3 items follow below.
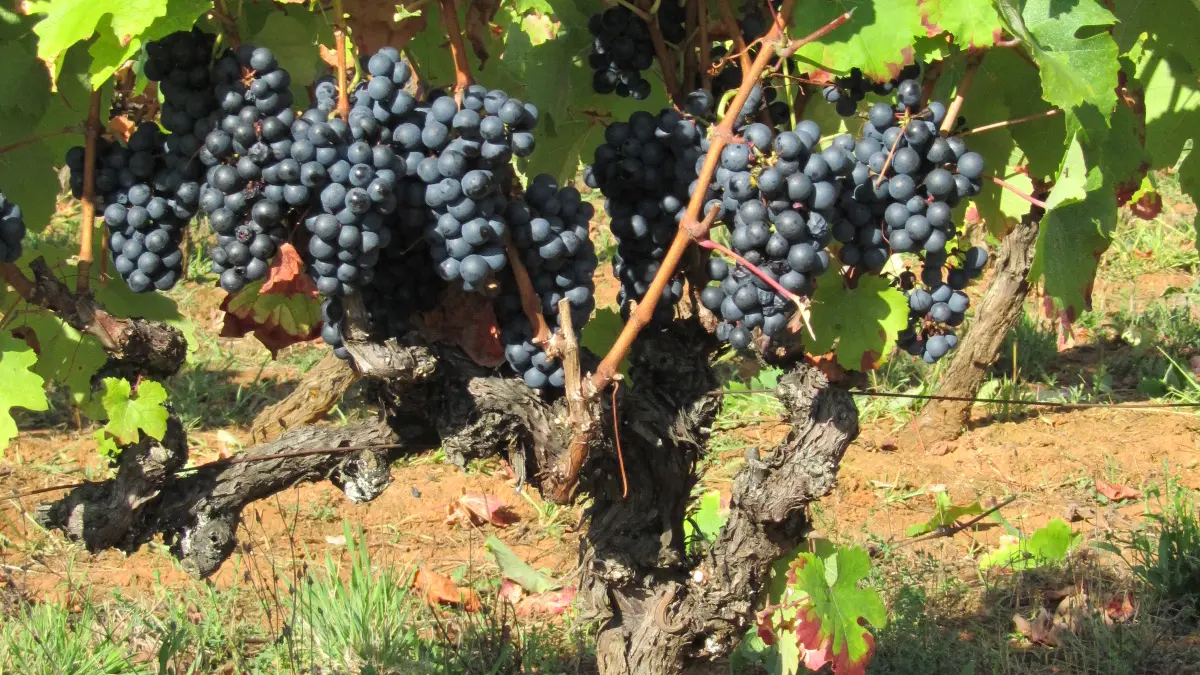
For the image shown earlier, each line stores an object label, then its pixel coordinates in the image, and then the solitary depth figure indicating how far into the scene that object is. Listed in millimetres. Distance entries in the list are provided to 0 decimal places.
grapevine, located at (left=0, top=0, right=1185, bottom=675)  1516
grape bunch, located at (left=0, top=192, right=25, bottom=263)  1693
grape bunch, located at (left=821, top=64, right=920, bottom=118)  1706
